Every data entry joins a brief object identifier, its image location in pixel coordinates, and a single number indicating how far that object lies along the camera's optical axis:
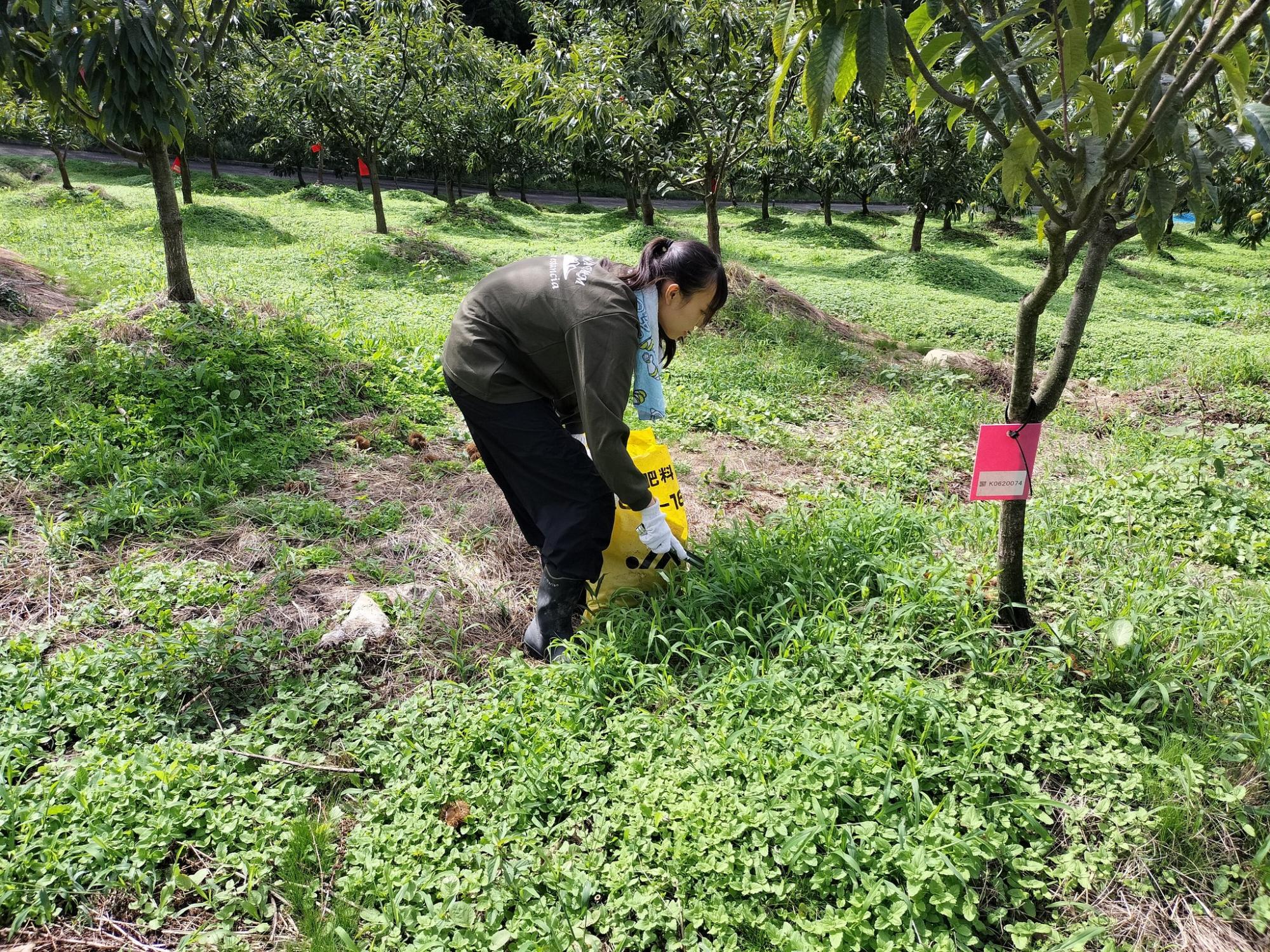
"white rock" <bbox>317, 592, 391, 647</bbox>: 2.62
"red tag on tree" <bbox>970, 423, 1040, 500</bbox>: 2.19
